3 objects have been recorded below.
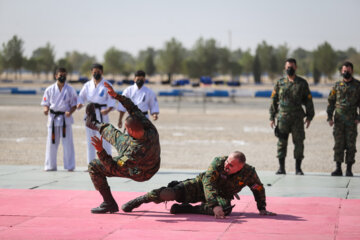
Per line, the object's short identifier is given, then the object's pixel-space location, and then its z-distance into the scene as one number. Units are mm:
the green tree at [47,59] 129375
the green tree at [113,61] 139125
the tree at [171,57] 131375
